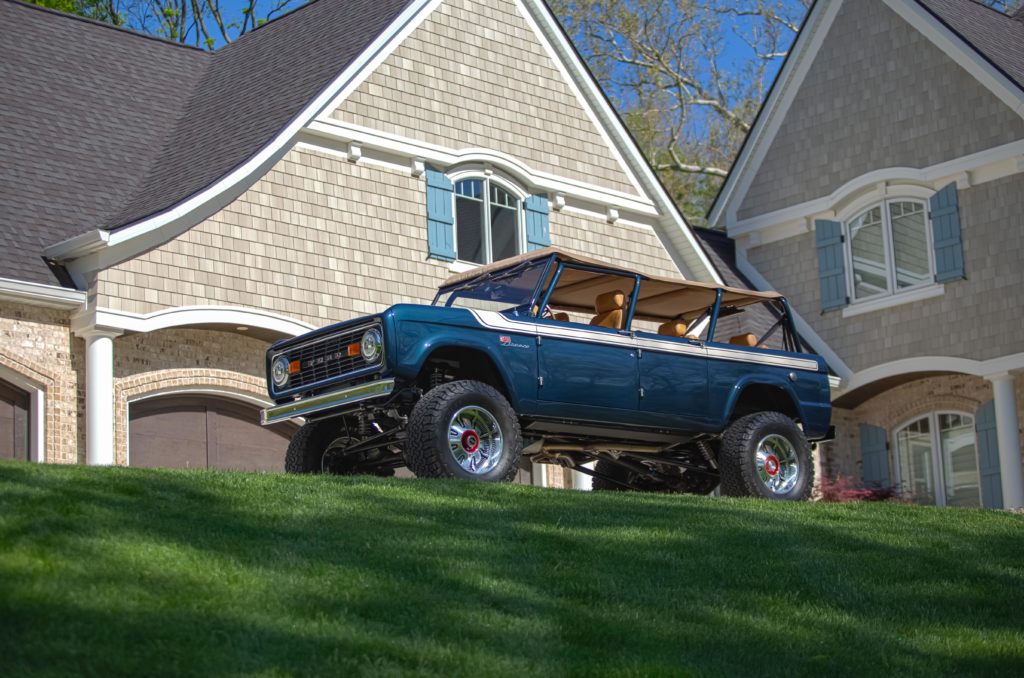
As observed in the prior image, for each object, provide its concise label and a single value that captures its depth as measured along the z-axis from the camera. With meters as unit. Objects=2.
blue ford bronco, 11.90
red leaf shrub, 22.48
